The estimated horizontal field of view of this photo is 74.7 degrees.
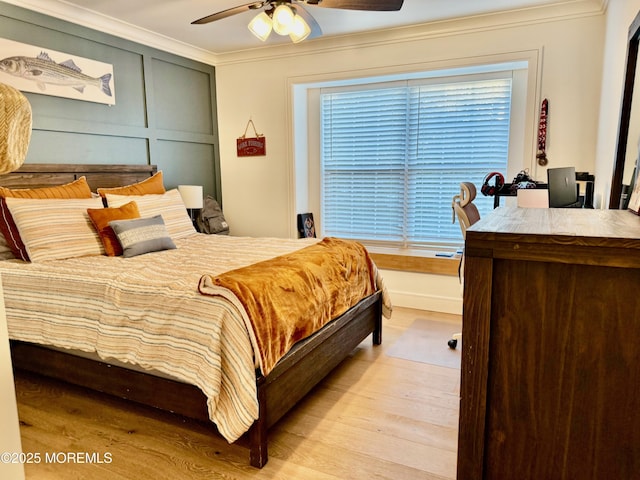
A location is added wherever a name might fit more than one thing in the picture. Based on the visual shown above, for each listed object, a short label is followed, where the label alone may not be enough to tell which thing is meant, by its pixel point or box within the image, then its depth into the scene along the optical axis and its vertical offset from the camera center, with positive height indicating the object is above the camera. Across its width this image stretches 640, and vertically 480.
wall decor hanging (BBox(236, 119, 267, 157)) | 4.38 +0.29
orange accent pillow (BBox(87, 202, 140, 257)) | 2.75 -0.32
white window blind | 3.73 +0.17
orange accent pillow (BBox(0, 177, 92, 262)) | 2.57 -0.15
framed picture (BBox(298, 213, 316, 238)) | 4.38 -0.56
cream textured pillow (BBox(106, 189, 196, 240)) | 3.13 -0.28
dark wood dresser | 0.74 -0.33
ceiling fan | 2.35 +0.92
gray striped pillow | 2.72 -0.42
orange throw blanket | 1.79 -0.59
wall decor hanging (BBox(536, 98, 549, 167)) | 3.23 +0.29
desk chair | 2.70 -0.24
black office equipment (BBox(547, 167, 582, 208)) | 2.24 -0.09
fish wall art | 2.85 +0.73
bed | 1.75 -0.84
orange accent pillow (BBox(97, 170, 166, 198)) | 3.25 -0.12
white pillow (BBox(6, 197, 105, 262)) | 2.51 -0.34
